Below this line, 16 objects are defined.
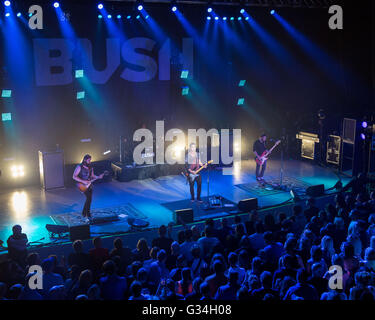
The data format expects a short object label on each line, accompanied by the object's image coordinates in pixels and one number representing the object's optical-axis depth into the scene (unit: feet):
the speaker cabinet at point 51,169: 40.22
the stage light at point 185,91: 47.12
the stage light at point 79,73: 41.69
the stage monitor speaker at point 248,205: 31.73
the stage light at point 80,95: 42.75
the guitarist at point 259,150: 41.24
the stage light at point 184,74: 46.24
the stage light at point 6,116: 39.81
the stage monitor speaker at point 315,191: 34.91
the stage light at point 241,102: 50.63
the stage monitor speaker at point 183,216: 29.50
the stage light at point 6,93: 38.92
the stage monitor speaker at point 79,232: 26.48
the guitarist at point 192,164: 36.14
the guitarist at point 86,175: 31.81
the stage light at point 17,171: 41.04
